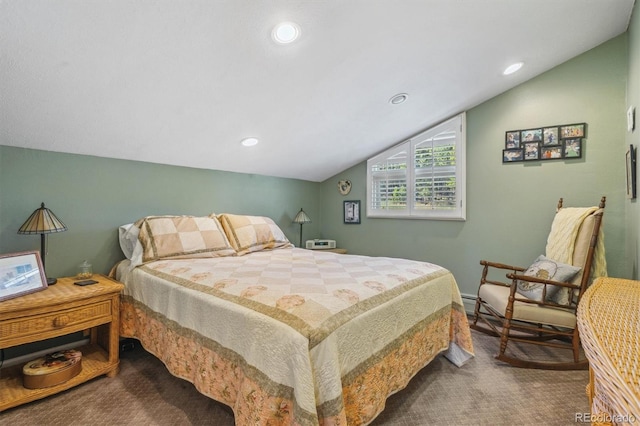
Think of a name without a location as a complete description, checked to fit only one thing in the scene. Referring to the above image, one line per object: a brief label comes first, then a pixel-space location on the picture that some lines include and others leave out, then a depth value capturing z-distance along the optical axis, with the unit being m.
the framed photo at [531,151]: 2.87
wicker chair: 0.43
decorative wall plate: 4.17
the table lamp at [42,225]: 1.84
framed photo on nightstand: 1.63
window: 3.27
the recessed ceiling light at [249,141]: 2.76
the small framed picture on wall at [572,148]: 2.69
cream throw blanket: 2.19
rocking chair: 2.06
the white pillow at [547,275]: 2.14
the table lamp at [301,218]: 3.89
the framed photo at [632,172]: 2.05
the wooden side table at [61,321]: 1.55
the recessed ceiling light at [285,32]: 1.66
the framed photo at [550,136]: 2.79
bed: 1.12
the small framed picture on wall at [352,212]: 4.06
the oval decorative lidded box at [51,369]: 1.66
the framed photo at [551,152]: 2.77
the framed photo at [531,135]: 2.86
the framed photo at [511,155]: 2.95
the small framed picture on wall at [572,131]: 2.68
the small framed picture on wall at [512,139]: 2.97
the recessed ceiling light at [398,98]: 2.62
